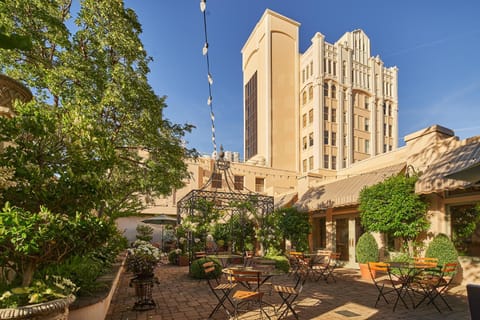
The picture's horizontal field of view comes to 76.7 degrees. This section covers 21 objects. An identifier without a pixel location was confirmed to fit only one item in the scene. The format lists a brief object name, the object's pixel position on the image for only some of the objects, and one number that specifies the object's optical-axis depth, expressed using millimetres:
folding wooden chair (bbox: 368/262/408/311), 5996
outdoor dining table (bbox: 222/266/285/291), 4938
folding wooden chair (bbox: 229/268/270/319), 4750
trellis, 11589
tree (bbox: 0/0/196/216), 6805
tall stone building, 31234
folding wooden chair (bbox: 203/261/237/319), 5200
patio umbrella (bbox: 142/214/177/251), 15385
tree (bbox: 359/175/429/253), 8688
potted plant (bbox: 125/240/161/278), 6066
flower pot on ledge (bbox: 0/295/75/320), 2518
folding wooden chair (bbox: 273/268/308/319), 4850
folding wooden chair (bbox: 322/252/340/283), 8684
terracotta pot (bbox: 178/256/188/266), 12938
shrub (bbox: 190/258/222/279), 9297
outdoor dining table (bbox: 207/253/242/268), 10177
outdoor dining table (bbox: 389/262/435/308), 5794
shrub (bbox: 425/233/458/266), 7547
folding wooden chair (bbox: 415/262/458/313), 5586
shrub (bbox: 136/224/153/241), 18872
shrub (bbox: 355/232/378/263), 9312
